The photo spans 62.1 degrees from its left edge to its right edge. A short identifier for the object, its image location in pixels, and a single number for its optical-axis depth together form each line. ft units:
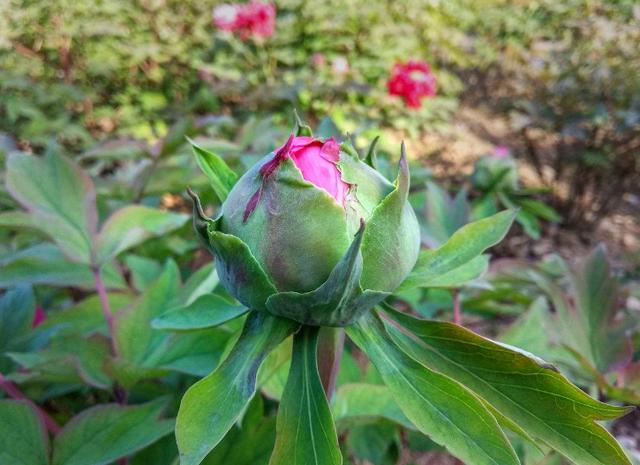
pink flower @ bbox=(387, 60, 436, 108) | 3.21
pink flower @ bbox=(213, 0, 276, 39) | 3.43
